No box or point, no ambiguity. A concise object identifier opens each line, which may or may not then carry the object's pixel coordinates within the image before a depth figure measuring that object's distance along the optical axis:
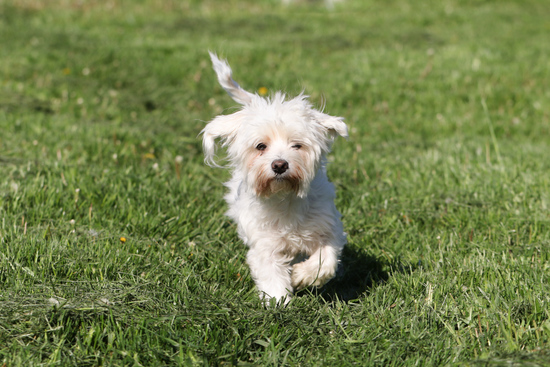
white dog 3.56
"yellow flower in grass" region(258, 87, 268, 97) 8.07
